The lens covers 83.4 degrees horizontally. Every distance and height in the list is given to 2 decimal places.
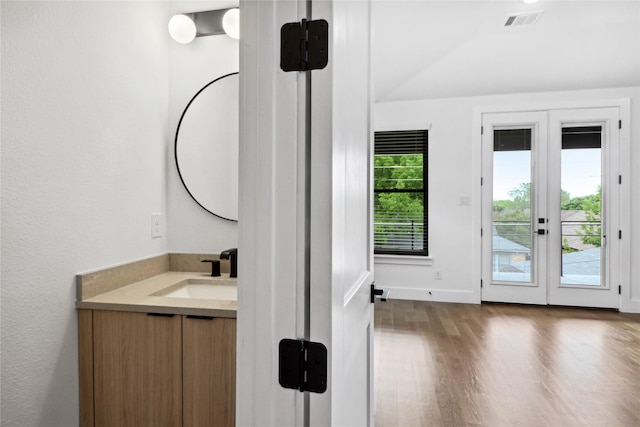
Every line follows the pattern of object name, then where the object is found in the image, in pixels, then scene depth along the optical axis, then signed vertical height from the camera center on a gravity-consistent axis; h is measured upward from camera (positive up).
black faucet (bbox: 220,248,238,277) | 1.74 -0.24
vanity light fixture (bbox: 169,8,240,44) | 1.90 +0.98
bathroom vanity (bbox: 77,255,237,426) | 1.27 -0.55
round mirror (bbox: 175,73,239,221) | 1.93 +0.34
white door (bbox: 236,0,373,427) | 0.64 -0.01
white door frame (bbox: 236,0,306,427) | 0.65 +0.01
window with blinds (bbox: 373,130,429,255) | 4.52 +0.21
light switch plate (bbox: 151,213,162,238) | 1.87 -0.08
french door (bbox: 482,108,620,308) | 4.04 +0.02
